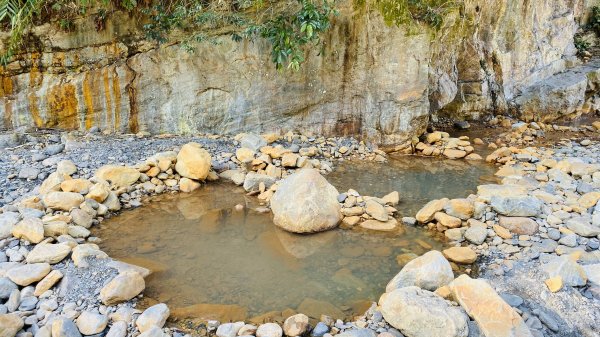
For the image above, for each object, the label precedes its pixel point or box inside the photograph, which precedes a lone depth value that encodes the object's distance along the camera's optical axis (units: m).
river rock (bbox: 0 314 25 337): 2.46
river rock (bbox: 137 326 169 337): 2.49
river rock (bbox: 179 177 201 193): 5.04
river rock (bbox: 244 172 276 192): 5.05
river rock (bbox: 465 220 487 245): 3.88
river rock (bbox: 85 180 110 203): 4.33
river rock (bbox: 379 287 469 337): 2.54
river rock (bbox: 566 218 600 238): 3.66
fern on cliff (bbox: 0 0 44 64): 4.98
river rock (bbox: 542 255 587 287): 2.99
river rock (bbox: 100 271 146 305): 2.86
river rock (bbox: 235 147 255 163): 5.79
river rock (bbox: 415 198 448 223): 4.31
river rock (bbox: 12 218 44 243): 3.42
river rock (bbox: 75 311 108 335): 2.61
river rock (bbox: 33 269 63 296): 2.91
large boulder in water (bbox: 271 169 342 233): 4.10
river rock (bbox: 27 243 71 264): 3.18
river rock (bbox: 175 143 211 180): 5.07
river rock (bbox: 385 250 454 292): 3.01
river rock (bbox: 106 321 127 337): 2.59
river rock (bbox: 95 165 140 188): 4.77
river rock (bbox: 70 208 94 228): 3.99
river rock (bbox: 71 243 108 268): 3.18
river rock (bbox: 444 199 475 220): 4.27
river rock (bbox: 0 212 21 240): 3.47
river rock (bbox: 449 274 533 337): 2.52
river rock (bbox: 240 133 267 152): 6.11
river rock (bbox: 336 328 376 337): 2.64
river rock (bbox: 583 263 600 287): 3.00
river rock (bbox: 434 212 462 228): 4.17
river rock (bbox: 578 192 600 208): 4.21
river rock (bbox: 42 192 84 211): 4.08
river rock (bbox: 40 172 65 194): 4.38
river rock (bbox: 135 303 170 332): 2.66
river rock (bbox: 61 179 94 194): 4.35
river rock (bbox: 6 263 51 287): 2.94
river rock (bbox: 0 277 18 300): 2.84
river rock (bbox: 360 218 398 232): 4.24
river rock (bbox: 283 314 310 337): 2.72
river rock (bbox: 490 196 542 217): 4.08
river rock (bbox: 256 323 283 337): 2.69
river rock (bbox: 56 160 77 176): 4.72
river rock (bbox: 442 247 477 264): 3.60
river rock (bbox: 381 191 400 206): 4.78
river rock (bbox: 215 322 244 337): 2.69
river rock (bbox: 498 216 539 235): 3.88
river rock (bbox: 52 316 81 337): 2.53
